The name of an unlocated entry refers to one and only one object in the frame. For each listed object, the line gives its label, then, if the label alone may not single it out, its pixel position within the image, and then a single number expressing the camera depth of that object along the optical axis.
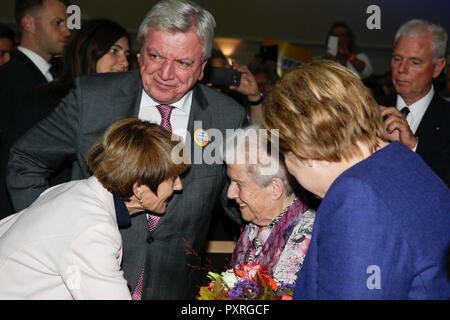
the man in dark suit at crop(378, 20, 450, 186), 3.07
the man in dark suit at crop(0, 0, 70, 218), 3.28
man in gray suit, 2.26
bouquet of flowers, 1.62
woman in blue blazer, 1.18
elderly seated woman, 2.21
